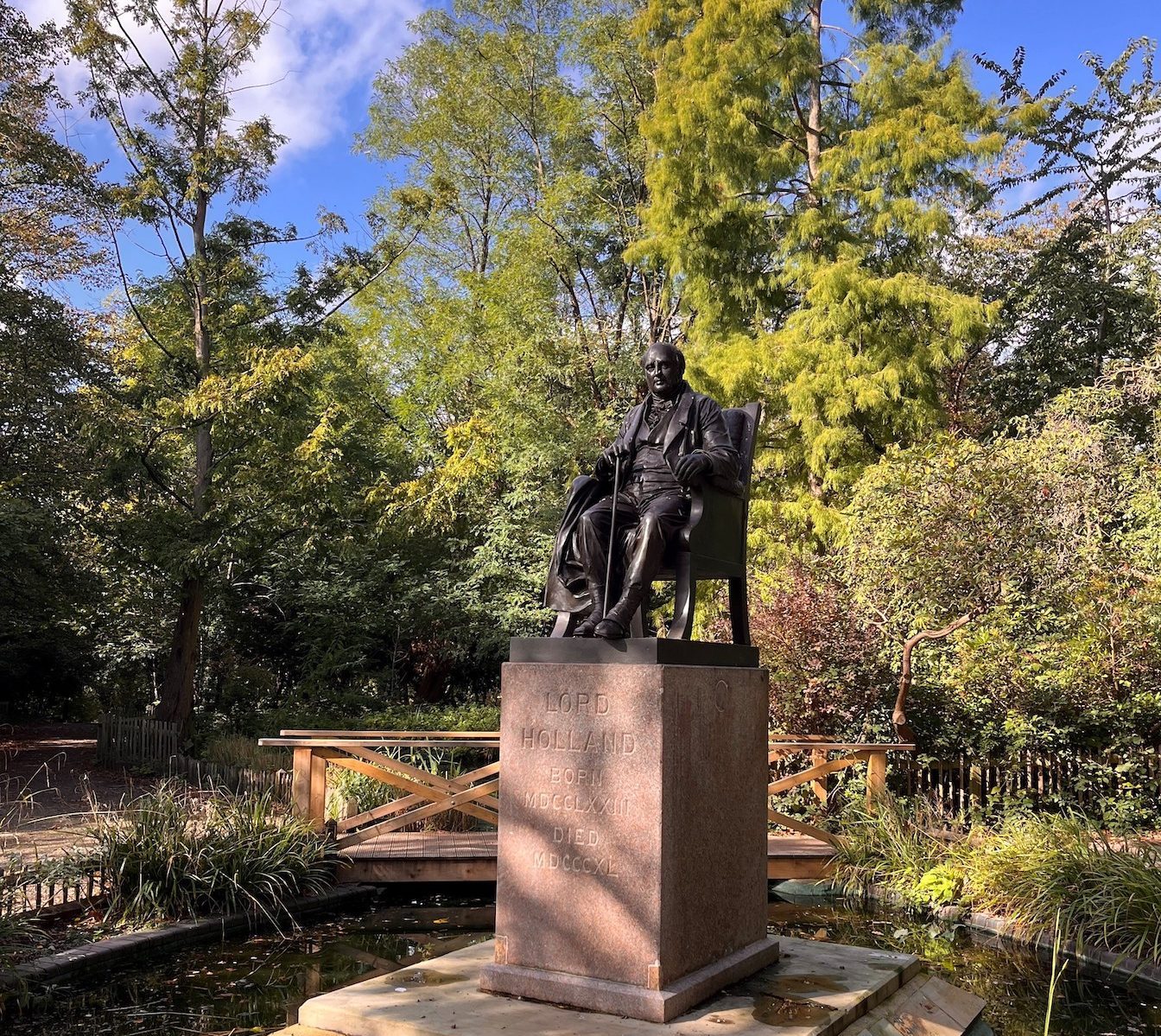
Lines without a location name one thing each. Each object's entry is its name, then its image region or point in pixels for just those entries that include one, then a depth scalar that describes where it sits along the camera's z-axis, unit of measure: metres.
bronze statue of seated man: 4.98
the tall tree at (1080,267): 18.08
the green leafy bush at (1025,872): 6.73
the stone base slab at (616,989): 4.30
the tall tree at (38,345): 14.45
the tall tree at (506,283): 18.83
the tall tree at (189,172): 16.19
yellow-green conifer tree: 15.03
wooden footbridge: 8.69
